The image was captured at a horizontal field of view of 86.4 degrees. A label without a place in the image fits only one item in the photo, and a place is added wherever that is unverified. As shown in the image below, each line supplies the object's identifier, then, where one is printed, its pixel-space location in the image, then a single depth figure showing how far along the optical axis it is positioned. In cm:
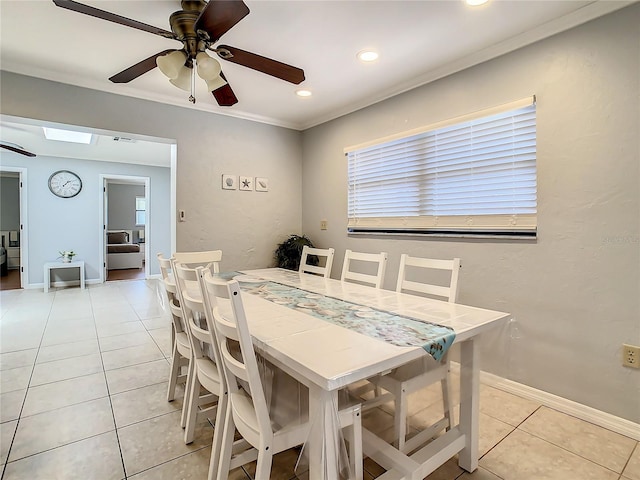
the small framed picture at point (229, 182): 373
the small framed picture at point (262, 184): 398
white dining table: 104
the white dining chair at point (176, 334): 195
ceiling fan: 141
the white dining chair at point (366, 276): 232
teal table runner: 125
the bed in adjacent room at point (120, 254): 797
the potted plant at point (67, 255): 602
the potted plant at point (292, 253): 397
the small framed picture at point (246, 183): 386
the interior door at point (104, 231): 650
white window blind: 230
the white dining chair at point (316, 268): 270
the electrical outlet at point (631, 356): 183
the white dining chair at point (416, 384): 153
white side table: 575
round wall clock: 605
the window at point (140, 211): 979
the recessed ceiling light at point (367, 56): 244
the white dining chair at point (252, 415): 111
